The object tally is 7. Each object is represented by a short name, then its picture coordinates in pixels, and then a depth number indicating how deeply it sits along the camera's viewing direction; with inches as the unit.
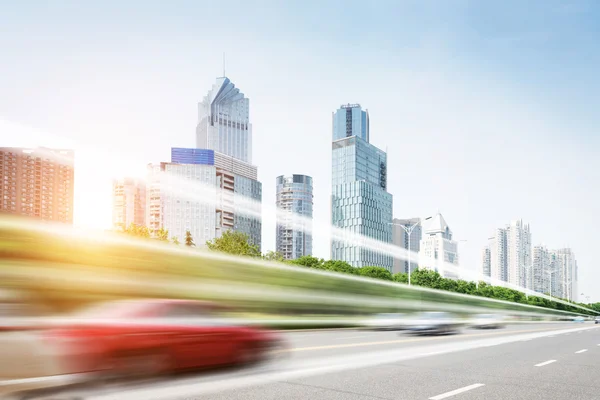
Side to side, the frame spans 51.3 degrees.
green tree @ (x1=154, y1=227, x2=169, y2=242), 2459.4
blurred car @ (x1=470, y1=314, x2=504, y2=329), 1513.3
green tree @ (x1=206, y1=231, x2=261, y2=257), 3004.4
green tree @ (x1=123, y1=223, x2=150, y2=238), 2273.3
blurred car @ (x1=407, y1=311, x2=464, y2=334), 999.0
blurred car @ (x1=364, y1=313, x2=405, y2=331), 1374.3
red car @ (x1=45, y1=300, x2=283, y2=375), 321.1
